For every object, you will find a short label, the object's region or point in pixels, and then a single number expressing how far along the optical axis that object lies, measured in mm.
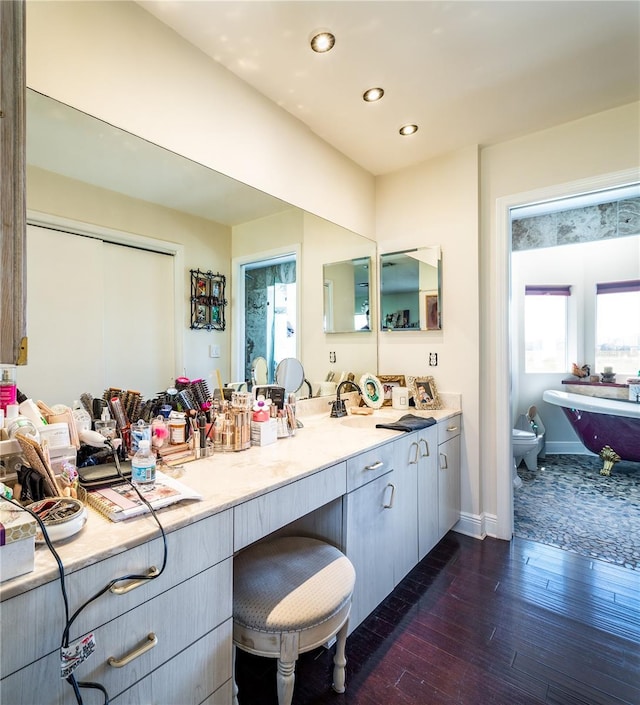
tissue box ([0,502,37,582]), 641
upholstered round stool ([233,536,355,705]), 1108
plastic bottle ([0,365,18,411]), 1022
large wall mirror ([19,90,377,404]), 1251
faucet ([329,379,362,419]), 2359
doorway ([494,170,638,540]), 2400
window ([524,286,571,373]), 4602
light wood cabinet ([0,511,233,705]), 671
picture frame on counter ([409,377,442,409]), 2510
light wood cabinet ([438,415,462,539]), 2252
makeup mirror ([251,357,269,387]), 1969
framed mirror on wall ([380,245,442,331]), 2633
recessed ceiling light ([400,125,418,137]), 2262
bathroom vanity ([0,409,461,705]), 687
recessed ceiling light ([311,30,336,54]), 1577
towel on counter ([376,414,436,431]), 1920
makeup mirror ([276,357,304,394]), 2160
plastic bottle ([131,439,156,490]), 1021
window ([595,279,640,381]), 4324
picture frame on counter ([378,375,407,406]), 2713
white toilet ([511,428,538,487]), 3576
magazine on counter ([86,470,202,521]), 887
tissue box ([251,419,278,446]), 1613
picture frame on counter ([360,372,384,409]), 2635
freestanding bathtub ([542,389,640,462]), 3615
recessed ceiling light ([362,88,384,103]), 1926
